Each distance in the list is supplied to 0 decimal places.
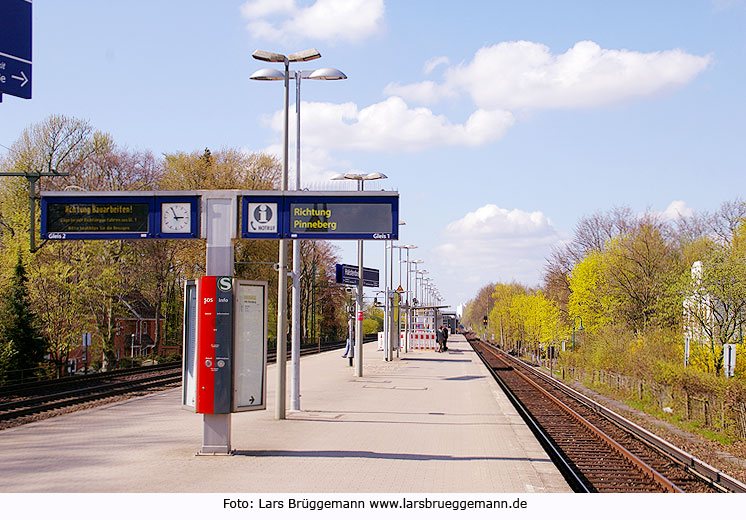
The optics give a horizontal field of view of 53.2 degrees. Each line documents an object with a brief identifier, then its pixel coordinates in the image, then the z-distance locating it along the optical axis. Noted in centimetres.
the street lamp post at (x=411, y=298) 5305
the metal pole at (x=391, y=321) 3769
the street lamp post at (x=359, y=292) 2682
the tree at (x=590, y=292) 3797
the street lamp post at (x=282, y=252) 1420
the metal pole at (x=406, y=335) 4690
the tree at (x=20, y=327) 2708
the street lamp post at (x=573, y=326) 3890
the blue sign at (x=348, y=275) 2742
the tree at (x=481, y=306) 13612
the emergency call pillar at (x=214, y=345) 1046
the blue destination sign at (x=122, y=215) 1084
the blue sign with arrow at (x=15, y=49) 1018
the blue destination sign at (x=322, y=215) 1094
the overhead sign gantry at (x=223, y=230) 1051
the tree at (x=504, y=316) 7450
